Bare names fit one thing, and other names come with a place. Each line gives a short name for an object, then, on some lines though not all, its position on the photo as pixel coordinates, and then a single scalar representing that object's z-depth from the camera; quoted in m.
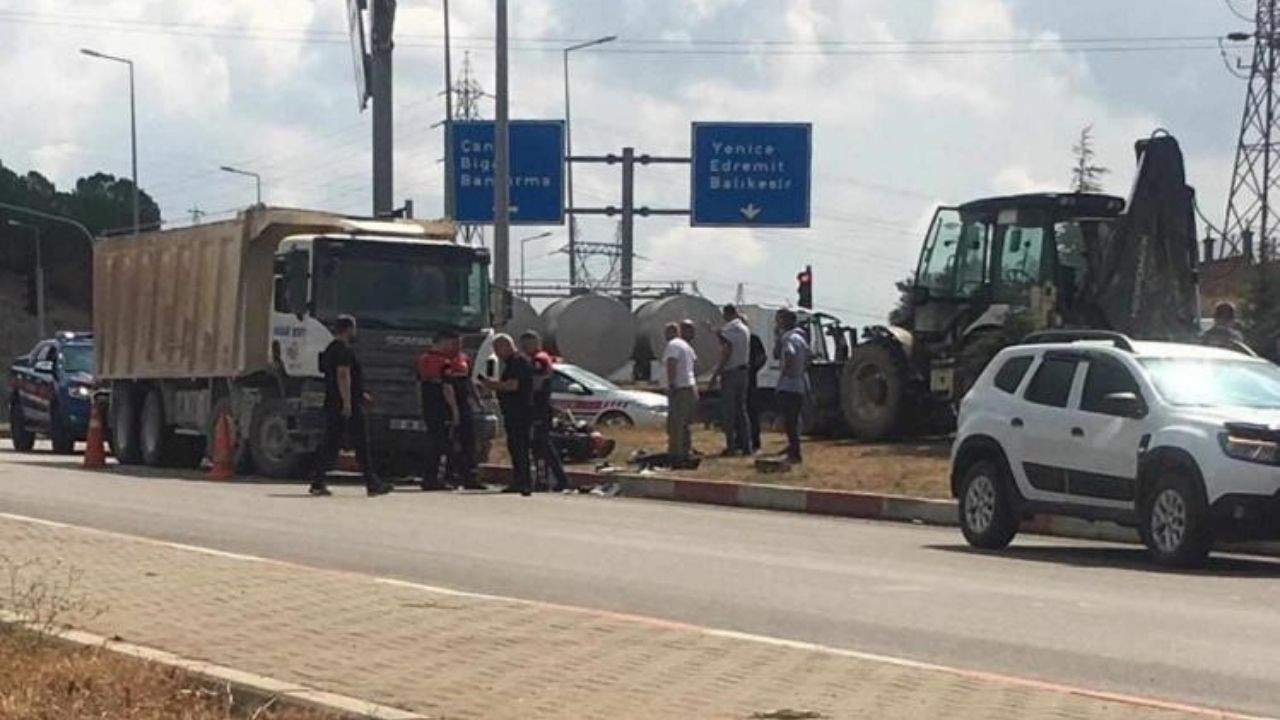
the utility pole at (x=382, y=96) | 37.31
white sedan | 37.28
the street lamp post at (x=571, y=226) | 45.03
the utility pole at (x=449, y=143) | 43.78
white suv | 16.34
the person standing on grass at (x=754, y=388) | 27.44
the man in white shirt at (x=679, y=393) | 26.17
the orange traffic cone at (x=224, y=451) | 27.94
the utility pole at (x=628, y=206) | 46.03
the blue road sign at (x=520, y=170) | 44.56
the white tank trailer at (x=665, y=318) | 52.34
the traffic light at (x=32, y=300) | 62.75
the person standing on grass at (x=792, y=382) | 25.53
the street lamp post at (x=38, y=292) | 64.25
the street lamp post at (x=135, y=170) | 60.69
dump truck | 26.66
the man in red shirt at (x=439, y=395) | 24.64
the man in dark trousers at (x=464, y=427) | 24.73
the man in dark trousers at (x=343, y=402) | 23.64
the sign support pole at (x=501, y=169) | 33.69
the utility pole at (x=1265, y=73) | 53.38
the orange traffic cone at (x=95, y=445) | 31.45
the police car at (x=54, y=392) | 37.38
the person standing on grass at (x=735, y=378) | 26.53
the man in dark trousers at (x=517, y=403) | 24.23
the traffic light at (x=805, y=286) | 40.22
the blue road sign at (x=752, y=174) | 44.41
